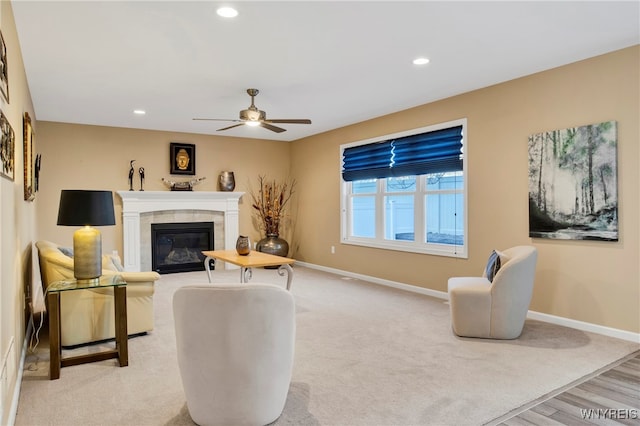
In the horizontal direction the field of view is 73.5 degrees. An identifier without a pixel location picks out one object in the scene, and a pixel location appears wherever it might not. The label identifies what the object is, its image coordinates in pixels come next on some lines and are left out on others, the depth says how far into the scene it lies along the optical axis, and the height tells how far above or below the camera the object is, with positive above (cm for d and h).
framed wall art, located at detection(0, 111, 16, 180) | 221 +38
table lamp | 309 -3
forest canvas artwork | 369 +26
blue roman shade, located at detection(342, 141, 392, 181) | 611 +79
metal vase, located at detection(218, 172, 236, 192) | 771 +60
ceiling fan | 457 +104
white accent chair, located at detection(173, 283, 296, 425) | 205 -65
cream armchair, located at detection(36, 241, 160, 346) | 344 -75
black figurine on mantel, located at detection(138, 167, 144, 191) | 705 +68
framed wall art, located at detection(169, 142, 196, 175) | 733 +98
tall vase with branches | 779 +19
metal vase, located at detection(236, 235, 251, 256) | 523 -39
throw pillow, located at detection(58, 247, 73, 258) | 420 -36
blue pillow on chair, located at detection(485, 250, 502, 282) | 381 -48
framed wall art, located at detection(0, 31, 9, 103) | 222 +78
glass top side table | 289 -75
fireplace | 689 +1
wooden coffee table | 463 -52
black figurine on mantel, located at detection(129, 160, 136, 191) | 698 +67
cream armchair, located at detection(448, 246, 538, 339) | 360 -76
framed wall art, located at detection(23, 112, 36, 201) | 370 +52
